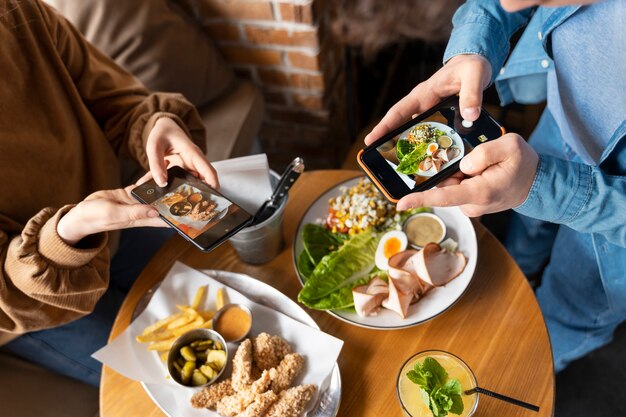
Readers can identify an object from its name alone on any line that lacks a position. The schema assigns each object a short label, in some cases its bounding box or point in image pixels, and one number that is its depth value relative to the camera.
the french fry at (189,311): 1.04
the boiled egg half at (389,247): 1.10
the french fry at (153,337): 1.03
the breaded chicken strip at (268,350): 0.96
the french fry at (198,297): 1.08
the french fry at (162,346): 1.01
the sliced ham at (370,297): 1.00
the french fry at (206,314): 1.06
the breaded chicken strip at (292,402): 0.87
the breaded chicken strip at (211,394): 0.92
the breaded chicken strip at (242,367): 0.92
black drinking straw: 0.85
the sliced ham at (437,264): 1.02
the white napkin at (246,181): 1.11
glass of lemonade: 0.85
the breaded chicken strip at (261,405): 0.87
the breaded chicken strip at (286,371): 0.92
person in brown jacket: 0.96
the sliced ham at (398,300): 0.99
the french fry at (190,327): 1.03
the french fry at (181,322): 1.04
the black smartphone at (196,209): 0.94
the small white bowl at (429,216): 1.11
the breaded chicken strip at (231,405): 0.90
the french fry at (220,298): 1.07
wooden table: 0.92
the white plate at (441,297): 1.00
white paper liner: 0.96
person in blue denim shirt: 0.83
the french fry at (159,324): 1.04
